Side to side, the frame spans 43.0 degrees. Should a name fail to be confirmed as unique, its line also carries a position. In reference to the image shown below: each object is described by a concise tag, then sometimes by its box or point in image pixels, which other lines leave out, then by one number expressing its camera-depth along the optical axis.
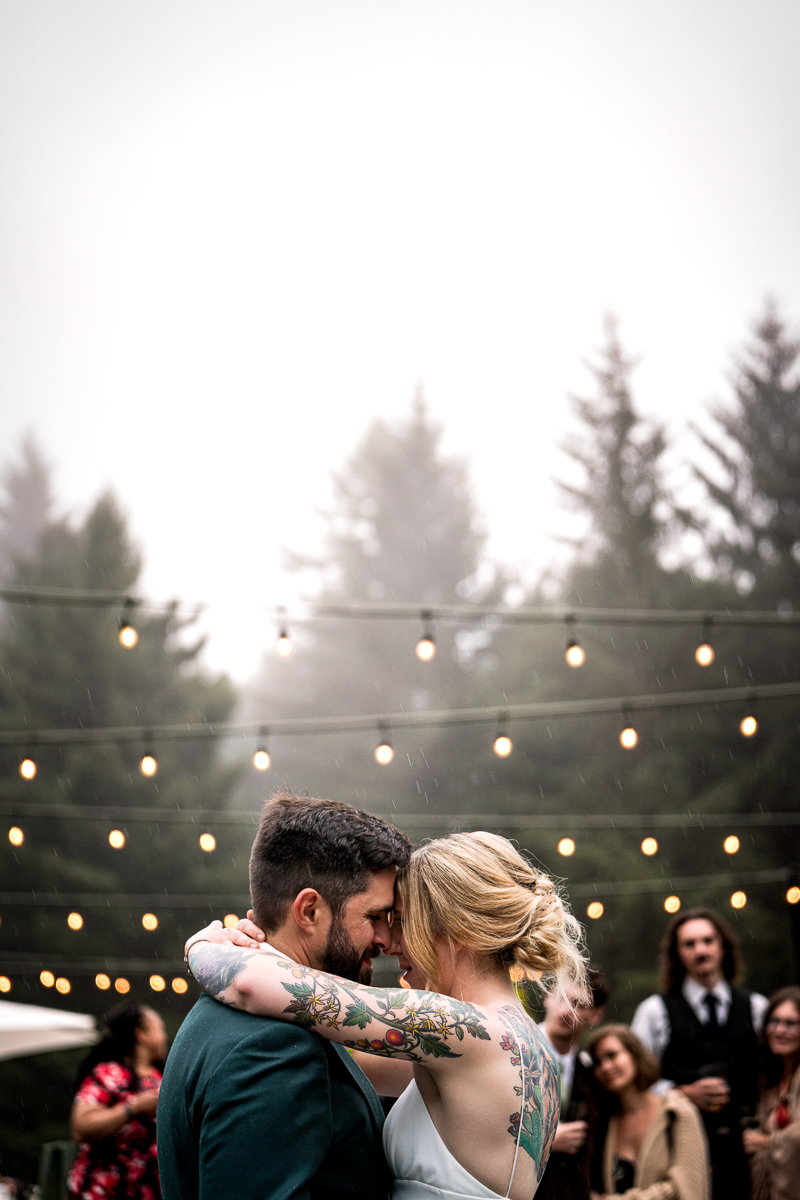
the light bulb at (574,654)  6.55
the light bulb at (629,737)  6.86
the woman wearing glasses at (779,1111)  4.06
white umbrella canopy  6.25
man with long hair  4.79
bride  1.60
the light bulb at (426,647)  6.86
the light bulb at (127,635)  6.28
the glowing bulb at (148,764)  7.25
